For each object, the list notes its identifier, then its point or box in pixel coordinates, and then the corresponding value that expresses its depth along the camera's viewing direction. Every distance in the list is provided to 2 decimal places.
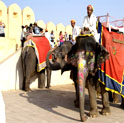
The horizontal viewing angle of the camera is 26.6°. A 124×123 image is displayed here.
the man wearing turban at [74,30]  6.54
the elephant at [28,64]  9.03
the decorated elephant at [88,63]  5.16
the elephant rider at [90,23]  5.63
